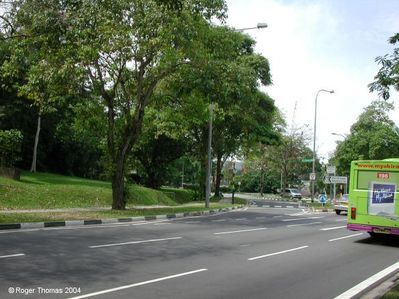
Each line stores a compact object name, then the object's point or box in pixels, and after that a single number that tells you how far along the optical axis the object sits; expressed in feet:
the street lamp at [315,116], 136.62
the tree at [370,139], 173.47
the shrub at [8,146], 84.88
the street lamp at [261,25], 77.23
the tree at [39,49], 47.83
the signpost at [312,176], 132.74
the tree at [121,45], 50.11
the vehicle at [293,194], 238.48
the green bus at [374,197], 49.96
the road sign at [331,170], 137.82
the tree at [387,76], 32.12
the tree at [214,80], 70.69
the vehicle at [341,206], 111.45
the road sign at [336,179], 134.00
